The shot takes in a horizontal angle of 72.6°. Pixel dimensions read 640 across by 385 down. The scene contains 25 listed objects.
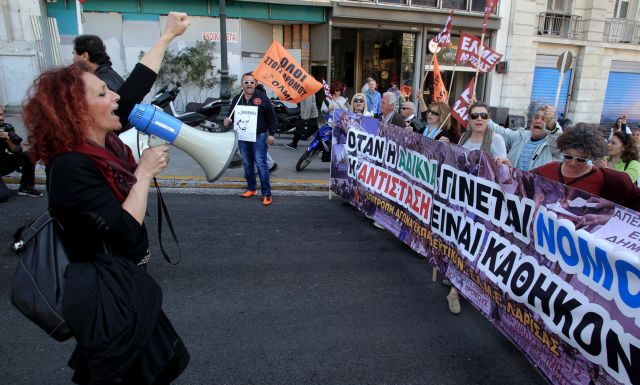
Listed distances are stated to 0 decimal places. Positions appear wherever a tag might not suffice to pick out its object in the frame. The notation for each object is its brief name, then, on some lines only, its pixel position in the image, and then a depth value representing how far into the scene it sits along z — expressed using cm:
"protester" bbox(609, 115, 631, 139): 1065
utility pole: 882
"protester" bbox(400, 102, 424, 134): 694
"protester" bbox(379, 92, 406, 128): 625
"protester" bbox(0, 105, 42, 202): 632
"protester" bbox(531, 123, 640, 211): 320
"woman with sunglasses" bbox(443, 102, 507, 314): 444
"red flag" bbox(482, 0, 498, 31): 869
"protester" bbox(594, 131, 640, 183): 454
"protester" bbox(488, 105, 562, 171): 452
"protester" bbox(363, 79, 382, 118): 1130
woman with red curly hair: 156
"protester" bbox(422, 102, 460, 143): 577
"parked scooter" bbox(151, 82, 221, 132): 755
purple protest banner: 224
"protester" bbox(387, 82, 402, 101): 1389
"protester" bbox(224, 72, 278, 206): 649
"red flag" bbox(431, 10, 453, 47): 829
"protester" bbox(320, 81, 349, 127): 1023
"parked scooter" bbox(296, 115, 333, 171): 823
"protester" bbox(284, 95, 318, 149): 1079
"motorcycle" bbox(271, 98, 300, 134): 1177
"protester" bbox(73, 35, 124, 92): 370
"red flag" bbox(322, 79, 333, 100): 1060
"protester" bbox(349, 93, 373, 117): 747
